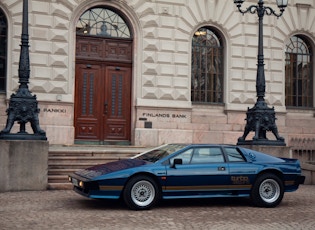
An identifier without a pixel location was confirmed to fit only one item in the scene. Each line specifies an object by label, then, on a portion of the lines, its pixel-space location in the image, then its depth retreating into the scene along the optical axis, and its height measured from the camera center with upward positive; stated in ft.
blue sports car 34.60 -3.02
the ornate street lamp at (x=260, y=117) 54.03 +1.89
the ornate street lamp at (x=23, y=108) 43.98 +2.10
